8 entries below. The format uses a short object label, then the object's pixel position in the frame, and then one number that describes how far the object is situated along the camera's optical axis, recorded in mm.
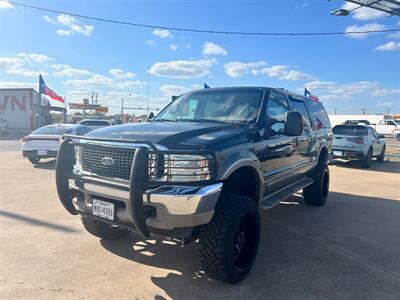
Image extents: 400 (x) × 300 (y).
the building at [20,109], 35406
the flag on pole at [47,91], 26719
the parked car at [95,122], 17531
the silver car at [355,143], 13164
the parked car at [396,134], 35862
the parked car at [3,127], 33312
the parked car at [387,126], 38094
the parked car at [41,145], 11000
